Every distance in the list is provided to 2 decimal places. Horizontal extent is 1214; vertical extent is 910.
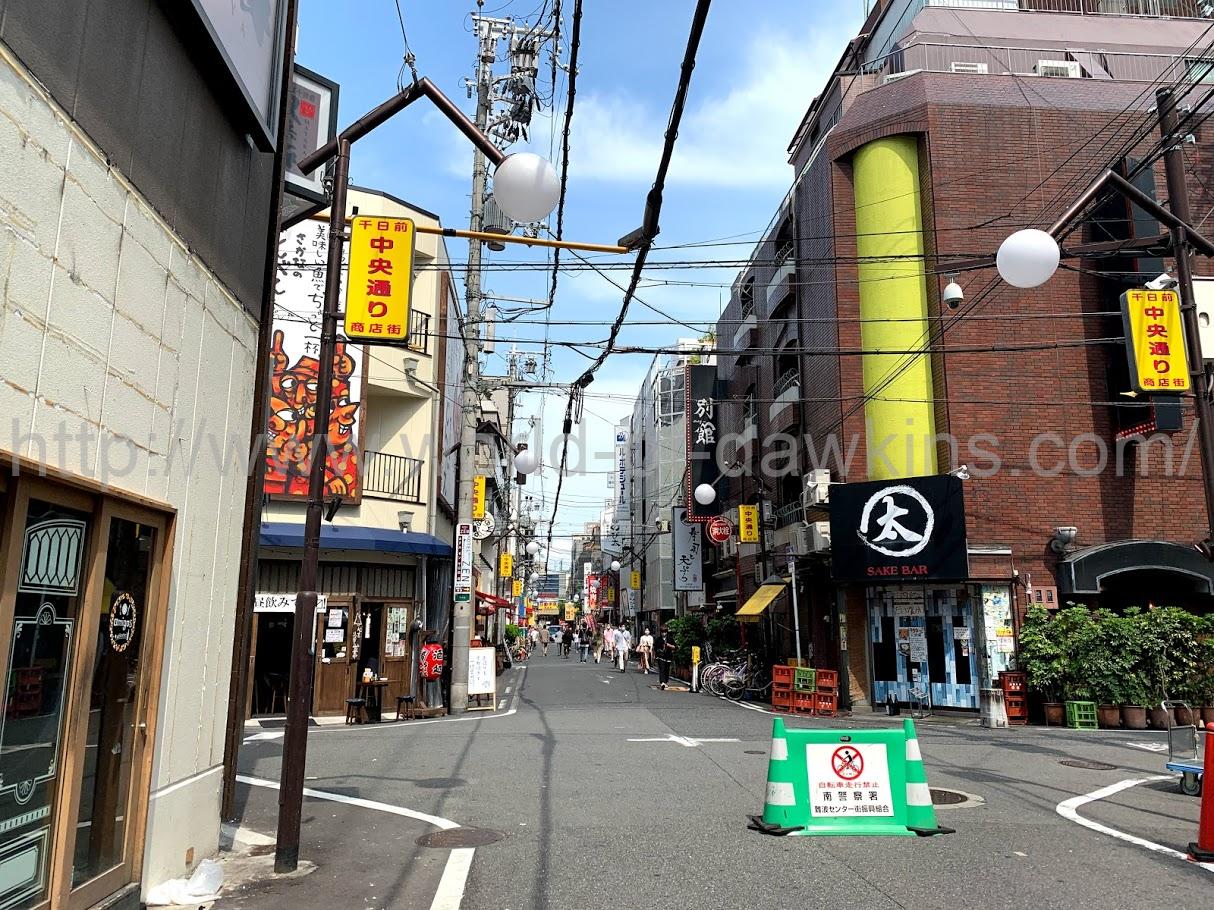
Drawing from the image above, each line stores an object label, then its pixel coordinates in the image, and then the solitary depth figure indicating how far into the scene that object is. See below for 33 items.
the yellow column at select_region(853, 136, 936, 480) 20.19
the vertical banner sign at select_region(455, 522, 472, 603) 19.09
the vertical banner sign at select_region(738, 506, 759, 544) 25.78
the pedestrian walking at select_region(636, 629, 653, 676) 32.88
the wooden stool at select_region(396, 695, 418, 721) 17.94
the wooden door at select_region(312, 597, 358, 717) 18.44
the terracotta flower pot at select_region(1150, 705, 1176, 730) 16.48
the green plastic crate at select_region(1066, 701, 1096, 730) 16.70
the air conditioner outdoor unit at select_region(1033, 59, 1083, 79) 21.78
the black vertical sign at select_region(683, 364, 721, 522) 30.61
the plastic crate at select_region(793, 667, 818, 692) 19.00
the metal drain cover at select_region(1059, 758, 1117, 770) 11.87
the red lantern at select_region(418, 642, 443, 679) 18.56
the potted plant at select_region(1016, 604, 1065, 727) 17.22
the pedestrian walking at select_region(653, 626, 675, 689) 26.08
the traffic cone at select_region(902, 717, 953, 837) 7.78
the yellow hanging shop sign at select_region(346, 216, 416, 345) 8.59
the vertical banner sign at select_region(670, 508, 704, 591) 34.22
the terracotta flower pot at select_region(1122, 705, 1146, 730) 16.48
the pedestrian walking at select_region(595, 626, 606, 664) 46.69
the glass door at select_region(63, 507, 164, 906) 5.18
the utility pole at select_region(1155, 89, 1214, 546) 9.66
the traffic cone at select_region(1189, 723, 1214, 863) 7.13
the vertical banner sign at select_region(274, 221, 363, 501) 18.33
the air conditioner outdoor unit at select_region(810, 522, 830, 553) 20.22
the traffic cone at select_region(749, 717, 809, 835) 7.84
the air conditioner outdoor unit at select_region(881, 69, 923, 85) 21.35
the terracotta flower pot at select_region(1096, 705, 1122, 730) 16.67
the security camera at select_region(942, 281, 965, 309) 16.03
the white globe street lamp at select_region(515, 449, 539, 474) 21.22
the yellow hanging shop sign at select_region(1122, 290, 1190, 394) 10.41
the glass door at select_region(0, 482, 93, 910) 4.42
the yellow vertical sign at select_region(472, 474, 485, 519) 26.77
